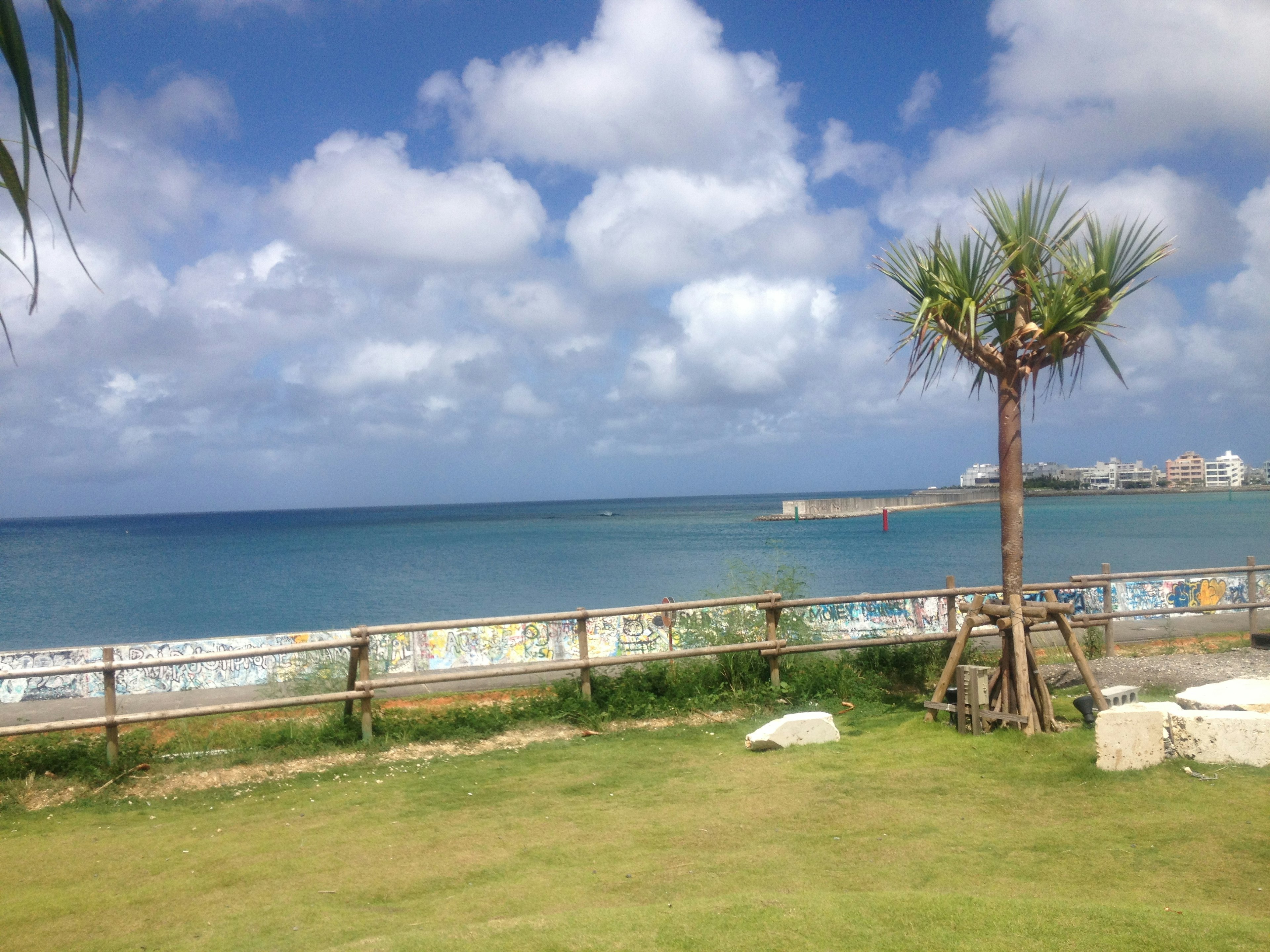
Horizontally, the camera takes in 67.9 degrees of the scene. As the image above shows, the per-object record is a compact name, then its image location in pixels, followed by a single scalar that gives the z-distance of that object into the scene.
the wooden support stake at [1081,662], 7.80
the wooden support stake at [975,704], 7.98
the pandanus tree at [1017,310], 7.93
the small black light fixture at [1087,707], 8.06
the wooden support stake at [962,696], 8.07
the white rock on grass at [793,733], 8.09
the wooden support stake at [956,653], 8.32
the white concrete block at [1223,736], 6.34
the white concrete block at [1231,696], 6.96
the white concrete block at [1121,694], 8.06
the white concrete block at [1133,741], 6.49
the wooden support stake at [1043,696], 7.84
